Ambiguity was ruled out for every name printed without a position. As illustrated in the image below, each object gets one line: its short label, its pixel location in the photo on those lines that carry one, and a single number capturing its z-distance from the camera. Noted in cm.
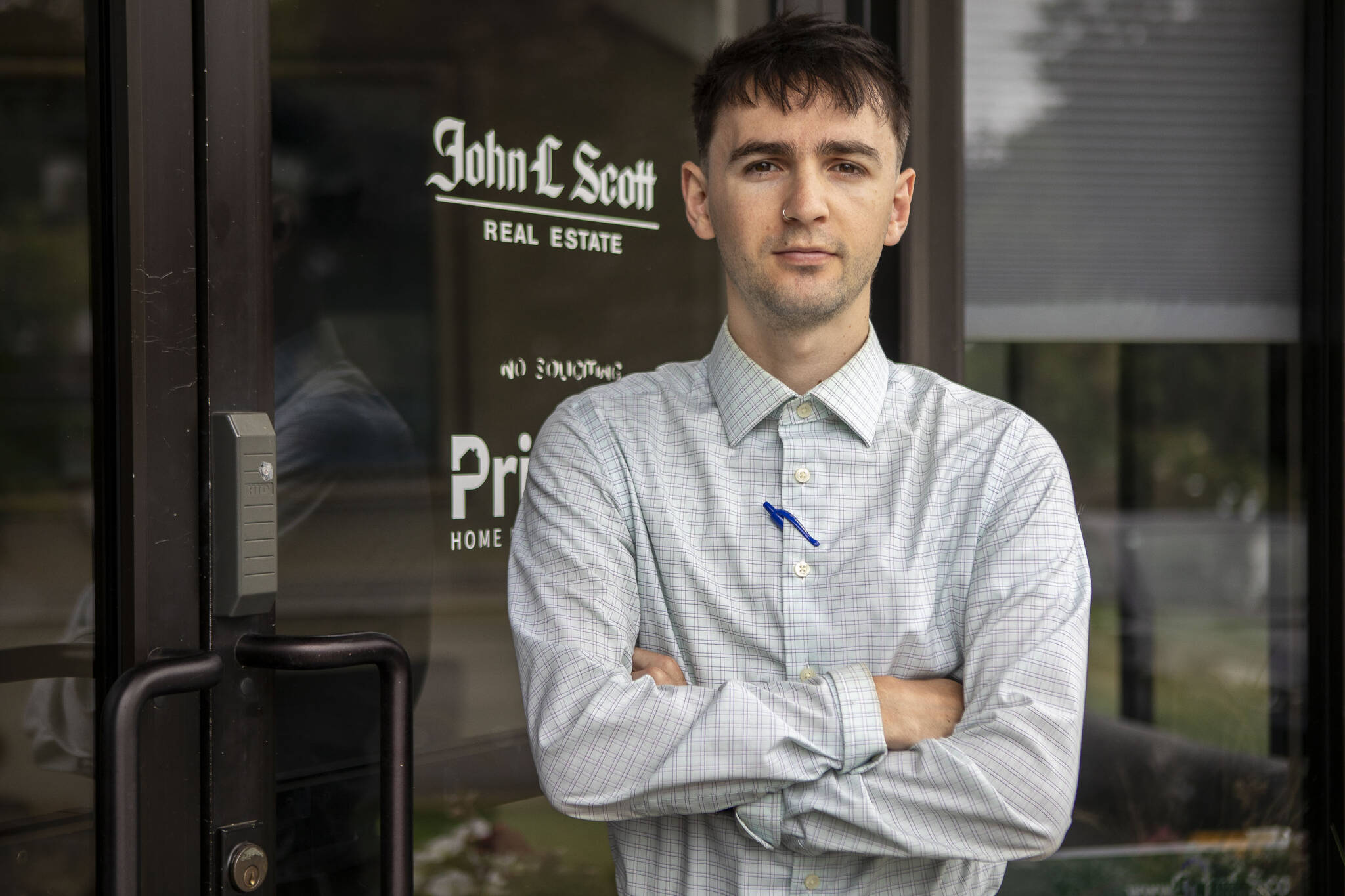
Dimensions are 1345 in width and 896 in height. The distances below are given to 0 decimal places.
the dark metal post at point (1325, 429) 267
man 138
